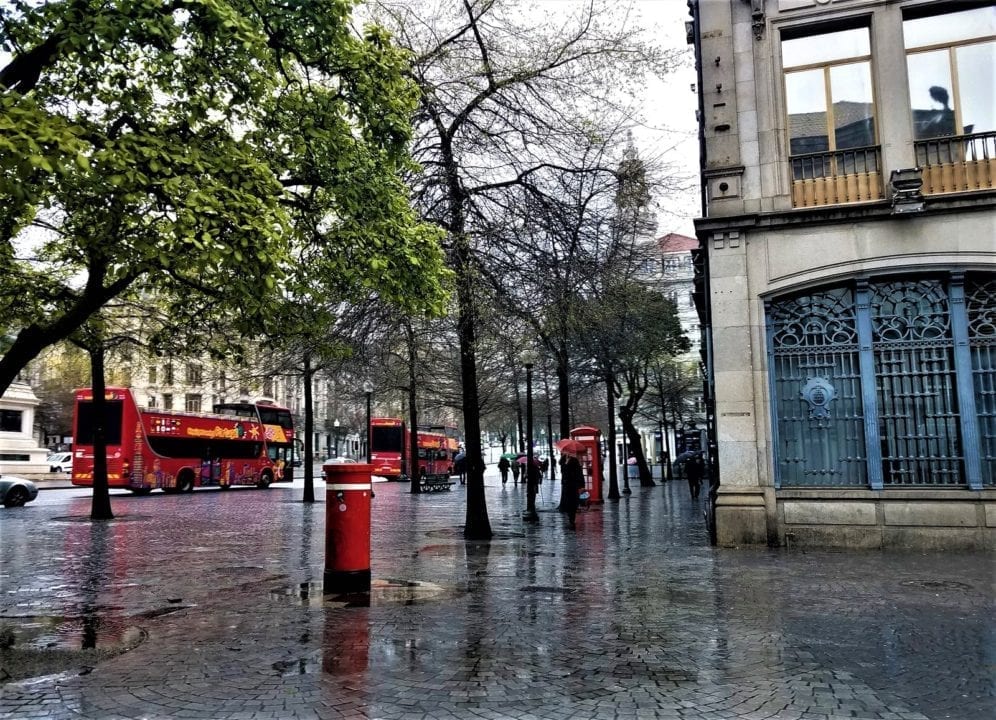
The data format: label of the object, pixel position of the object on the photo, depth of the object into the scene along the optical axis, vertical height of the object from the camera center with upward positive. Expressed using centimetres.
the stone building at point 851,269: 1193 +271
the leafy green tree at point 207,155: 646 +290
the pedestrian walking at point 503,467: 4162 -114
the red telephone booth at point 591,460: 2405 -49
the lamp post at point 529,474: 1883 -73
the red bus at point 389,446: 4697 +16
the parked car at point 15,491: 2347 -105
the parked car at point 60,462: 4691 -39
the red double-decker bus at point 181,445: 2964 +32
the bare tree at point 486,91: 1342 +624
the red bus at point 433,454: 4182 -37
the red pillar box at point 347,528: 866 -88
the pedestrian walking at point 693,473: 2648 -108
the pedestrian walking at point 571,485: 1830 -96
